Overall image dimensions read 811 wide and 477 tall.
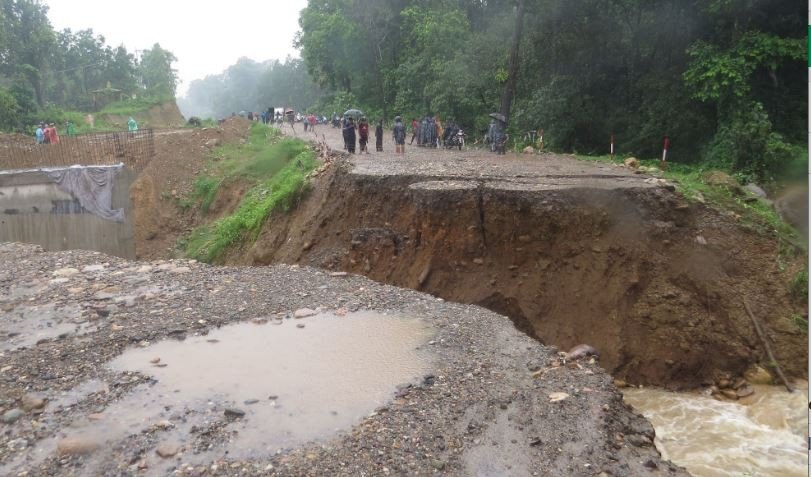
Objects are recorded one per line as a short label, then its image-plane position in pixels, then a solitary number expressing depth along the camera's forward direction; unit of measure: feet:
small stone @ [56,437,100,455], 14.17
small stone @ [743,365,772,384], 30.04
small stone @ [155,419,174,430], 15.20
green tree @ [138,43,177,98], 189.88
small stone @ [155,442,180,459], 13.98
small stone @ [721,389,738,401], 29.46
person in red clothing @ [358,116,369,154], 55.36
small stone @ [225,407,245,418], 15.76
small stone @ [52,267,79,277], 29.17
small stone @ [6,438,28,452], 14.48
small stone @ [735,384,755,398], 29.45
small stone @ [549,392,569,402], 16.79
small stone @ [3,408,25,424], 15.74
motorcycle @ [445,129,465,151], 61.57
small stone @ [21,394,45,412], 16.29
